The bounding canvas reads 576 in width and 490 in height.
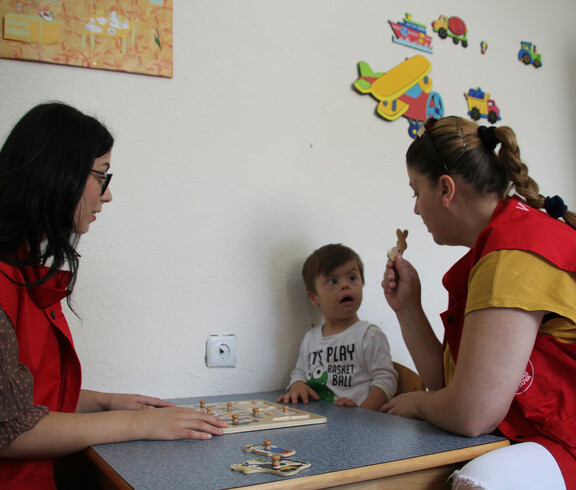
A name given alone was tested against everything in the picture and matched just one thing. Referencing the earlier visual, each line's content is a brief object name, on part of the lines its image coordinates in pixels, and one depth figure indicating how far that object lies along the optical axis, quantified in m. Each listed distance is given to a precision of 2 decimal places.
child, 1.47
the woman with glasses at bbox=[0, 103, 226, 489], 0.82
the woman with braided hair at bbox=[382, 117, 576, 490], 0.87
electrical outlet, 1.51
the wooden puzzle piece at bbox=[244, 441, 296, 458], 0.81
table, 0.71
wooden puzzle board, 1.02
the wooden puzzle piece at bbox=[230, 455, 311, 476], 0.73
